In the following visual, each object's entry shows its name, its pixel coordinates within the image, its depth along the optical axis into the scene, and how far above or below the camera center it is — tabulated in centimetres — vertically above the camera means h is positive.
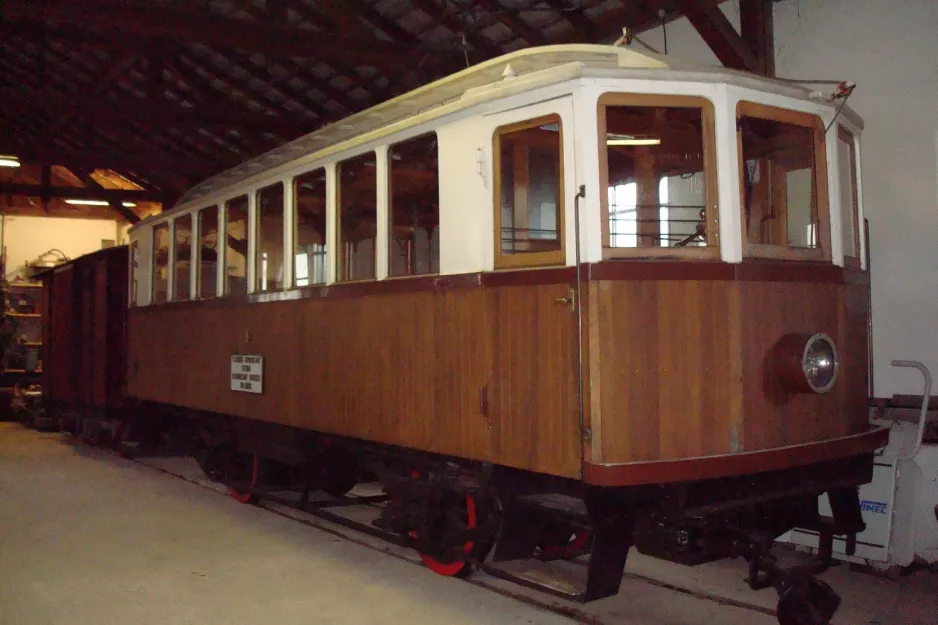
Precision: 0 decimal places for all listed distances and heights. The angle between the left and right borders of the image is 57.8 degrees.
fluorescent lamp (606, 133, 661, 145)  419 +103
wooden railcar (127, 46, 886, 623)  401 +17
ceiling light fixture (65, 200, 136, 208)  2175 +386
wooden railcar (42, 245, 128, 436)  1145 +18
